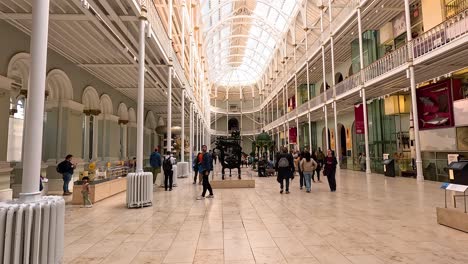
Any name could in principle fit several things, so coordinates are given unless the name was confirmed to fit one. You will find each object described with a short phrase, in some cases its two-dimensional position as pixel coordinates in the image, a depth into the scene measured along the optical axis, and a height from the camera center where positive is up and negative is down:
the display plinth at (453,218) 4.96 -1.16
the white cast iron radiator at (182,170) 18.72 -0.94
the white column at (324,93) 21.67 +4.62
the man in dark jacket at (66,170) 10.60 -0.49
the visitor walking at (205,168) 9.20 -0.41
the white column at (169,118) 12.54 +1.59
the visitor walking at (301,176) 11.31 -0.86
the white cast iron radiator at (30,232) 2.98 -0.79
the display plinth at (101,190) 8.80 -1.14
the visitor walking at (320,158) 16.21 -0.23
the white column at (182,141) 17.17 +0.81
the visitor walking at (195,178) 13.87 -1.09
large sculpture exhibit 15.27 +0.20
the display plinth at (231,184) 12.66 -1.25
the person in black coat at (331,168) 10.38 -0.51
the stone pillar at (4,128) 8.98 +0.91
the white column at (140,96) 8.41 +1.74
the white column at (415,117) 12.90 +1.60
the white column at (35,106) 3.24 +0.58
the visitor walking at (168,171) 11.73 -0.63
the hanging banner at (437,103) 13.07 +2.31
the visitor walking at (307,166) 10.51 -0.43
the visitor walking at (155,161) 12.29 -0.23
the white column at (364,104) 16.56 +2.81
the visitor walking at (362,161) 20.19 -0.54
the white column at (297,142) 31.56 +1.36
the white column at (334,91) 19.89 +4.38
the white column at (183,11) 16.67 +8.28
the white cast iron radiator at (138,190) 7.99 -0.93
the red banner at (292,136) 32.78 +2.06
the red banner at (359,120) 19.58 +2.23
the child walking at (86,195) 8.38 -1.12
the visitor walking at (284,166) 10.36 -0.42
